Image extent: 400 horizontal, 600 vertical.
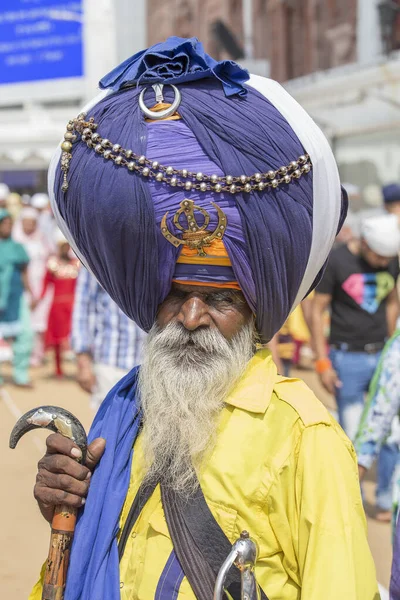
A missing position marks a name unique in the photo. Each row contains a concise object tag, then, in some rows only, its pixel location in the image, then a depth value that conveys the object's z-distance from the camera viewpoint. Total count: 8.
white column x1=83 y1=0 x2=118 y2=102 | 21.84
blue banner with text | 25.19
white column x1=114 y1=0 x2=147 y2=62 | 25.27
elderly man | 2.09
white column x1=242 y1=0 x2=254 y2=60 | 23.70
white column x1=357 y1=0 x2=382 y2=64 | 16.25
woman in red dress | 10.85
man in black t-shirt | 5.84
